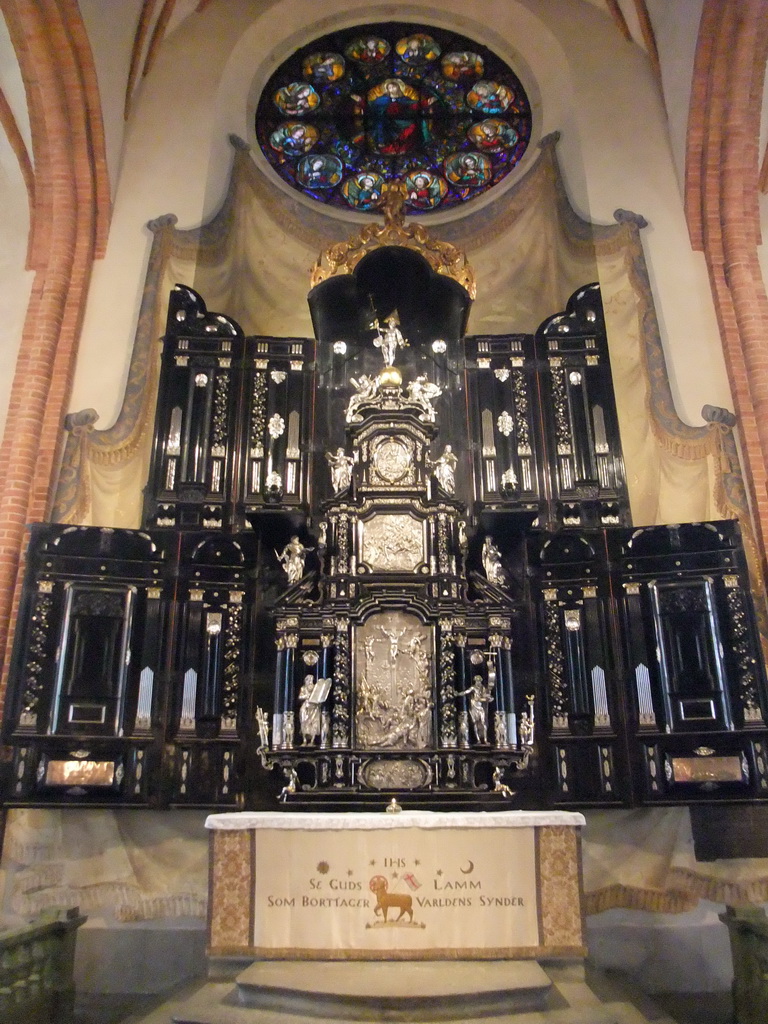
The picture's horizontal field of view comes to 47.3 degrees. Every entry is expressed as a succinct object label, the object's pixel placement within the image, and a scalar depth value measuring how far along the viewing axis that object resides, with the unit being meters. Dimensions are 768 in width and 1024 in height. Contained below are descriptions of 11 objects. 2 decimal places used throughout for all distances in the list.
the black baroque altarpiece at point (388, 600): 7.94
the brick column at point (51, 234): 9.09
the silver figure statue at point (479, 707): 8.38
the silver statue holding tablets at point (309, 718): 8.34
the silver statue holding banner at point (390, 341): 10.02
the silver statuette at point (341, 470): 9.31
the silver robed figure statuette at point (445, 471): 9.38
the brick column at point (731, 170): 9.55
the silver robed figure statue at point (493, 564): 9.12
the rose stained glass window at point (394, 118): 12.70
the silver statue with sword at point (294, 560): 9.06
